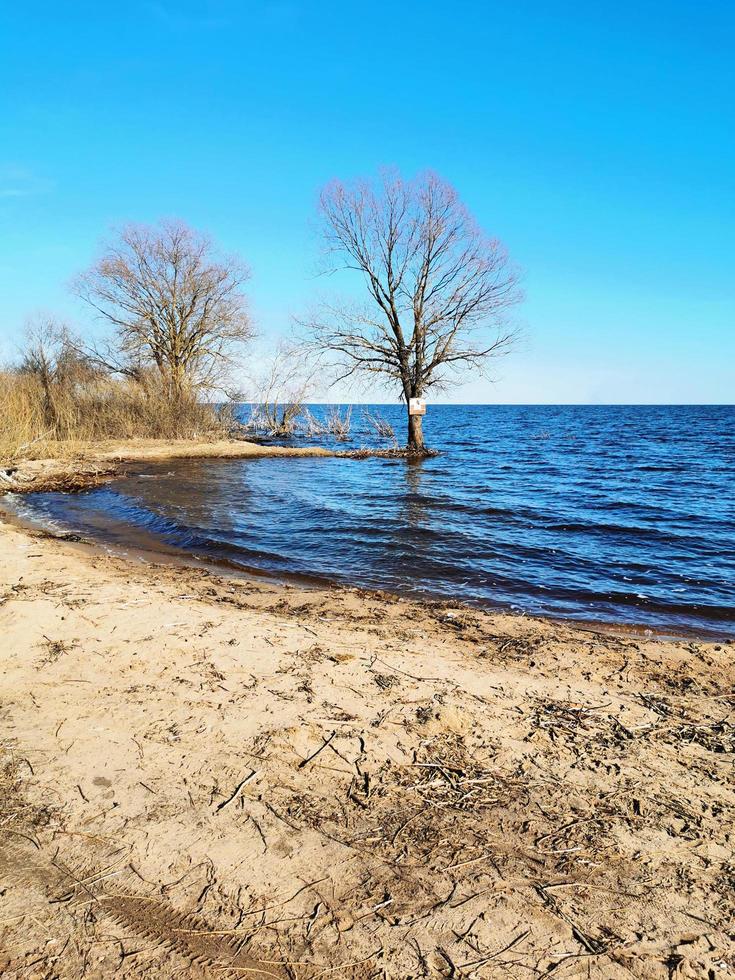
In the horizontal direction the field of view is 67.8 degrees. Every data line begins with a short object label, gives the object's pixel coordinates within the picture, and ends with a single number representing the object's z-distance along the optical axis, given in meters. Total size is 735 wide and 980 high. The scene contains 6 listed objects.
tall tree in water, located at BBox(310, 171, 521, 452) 24.09
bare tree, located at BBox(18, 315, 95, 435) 26.88
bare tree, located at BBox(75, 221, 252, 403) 29.66
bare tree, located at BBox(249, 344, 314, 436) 35.66
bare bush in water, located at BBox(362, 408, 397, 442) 28.69
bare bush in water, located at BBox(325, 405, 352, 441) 34.38
